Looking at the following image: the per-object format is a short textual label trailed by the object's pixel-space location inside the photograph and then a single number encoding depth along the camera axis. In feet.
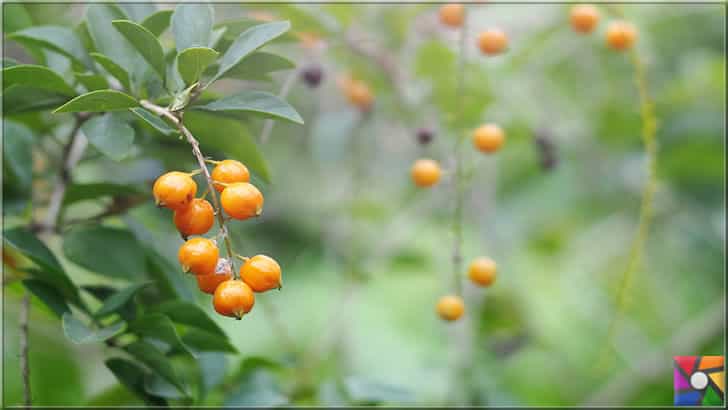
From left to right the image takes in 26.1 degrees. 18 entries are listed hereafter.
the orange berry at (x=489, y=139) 1.77
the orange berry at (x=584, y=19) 1.93
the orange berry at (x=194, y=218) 1.35
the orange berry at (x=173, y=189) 1.32
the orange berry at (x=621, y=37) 1.88
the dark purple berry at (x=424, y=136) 2.04
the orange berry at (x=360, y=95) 2.40
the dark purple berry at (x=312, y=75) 2.10
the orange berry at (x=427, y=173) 1.74
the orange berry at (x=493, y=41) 1.87
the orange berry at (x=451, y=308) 1.72
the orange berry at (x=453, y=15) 1.95
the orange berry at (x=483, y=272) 1.73
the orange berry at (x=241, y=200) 1.32
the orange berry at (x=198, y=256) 1.33
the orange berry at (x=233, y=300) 1.33
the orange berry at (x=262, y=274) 1.34
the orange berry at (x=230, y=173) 1.35
